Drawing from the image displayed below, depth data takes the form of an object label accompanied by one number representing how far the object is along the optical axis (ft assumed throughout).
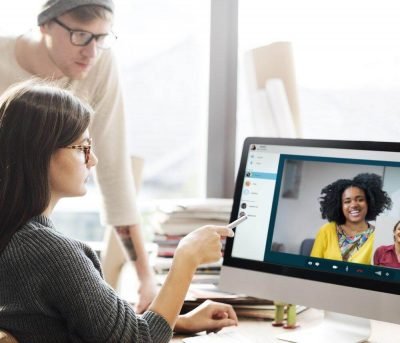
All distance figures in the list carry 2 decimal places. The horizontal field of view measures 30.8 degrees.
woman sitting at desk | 4.45
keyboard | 5.37
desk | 5.61
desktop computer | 5.23
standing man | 6.48
